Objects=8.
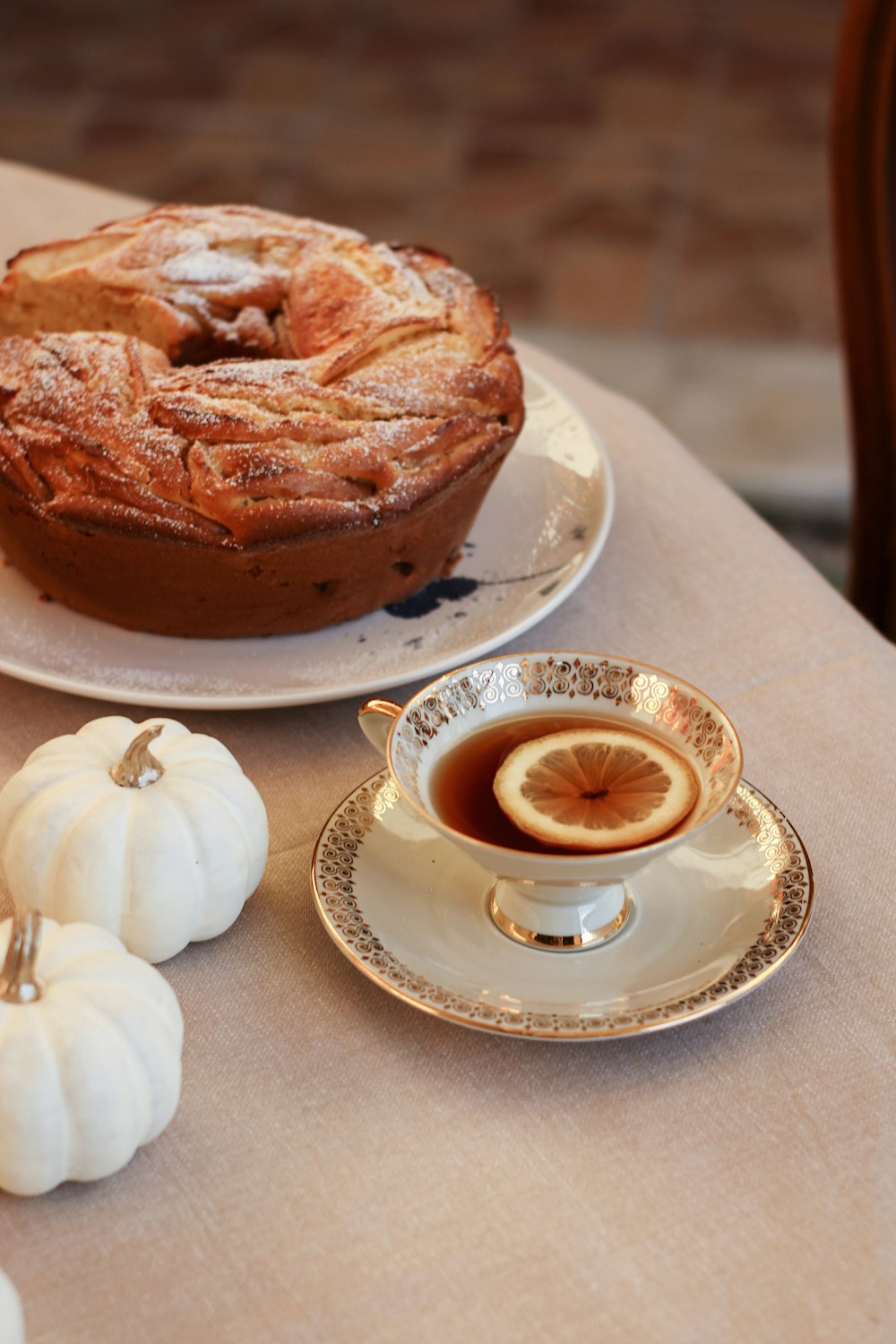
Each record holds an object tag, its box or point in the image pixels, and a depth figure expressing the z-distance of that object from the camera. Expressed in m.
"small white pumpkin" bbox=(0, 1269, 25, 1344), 0.71
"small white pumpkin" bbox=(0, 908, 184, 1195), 0.75
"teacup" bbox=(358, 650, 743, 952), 0.80
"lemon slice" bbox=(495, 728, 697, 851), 0.82
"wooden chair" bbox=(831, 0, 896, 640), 1.24
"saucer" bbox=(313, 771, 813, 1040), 0.80
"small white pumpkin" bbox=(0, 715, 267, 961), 0.82
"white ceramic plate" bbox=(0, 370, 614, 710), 0.94
